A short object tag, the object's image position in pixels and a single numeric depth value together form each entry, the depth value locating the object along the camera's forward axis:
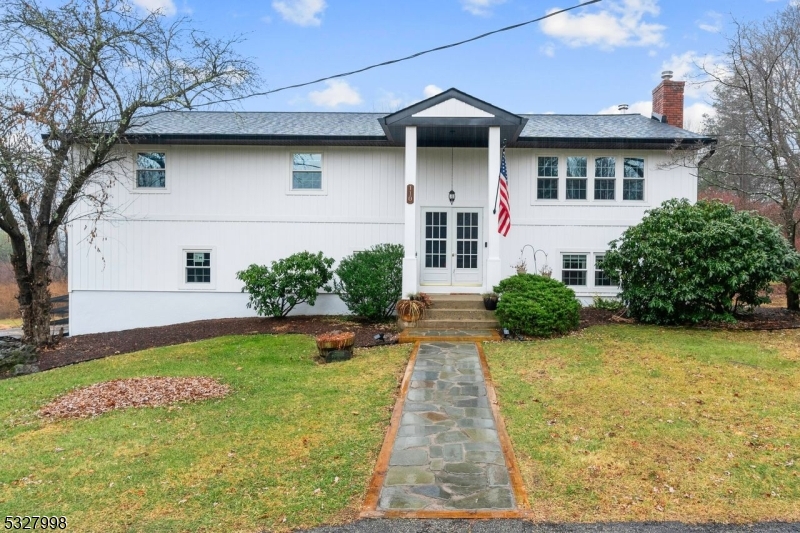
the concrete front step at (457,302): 10.54
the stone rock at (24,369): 8.51
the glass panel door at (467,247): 12.63
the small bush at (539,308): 9.05
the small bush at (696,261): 9.64
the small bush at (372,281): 10.71
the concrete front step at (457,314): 10.16
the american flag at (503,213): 10.46
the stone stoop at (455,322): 9.29
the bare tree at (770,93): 11.84
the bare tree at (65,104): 9.31
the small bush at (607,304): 12.05
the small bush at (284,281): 11.10
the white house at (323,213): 12.55
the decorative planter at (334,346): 7.99
